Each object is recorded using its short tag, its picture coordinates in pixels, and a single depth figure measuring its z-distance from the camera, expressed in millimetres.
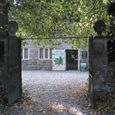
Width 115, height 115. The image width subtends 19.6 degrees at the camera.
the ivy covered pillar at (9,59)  10547
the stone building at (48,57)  31766
